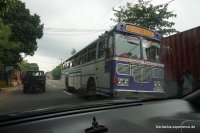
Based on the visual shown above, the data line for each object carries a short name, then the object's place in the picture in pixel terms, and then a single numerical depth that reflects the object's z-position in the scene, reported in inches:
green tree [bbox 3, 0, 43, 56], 1180.5
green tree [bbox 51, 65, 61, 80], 4446.4
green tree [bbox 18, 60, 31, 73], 2839.6
